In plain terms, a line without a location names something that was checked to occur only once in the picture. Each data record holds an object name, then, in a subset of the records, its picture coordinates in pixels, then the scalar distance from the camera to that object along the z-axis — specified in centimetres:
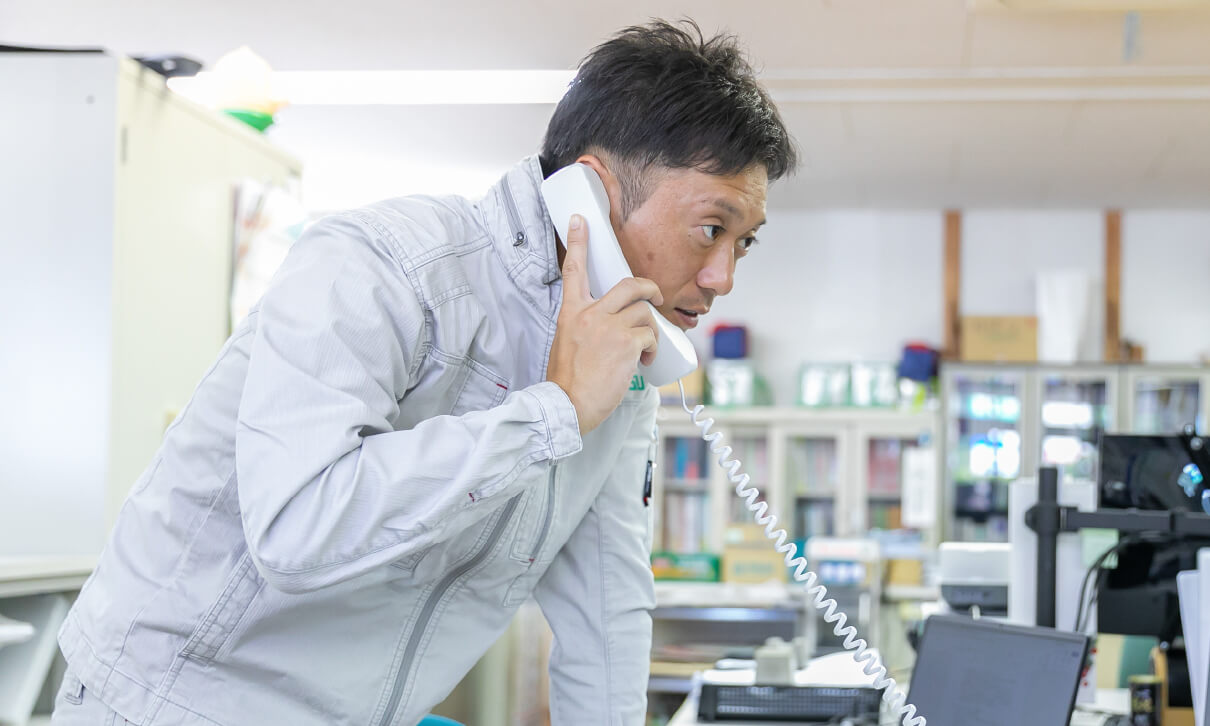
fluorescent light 505
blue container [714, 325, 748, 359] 753
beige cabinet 234
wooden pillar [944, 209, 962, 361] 748
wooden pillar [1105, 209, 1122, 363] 737
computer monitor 198
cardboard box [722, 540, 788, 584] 652
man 88
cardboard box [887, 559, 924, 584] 667
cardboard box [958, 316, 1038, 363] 725
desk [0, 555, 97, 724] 189
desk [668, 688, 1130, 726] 209
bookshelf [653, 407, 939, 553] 714
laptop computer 145
